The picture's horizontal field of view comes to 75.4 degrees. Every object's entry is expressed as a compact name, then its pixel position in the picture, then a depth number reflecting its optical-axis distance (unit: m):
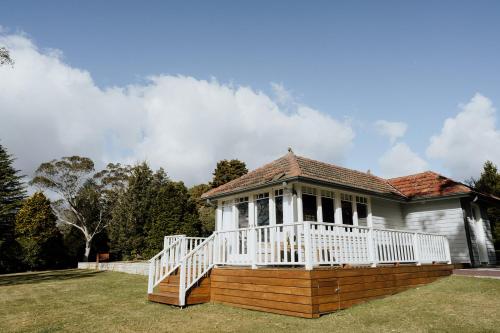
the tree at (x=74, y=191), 31.58
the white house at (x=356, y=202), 10.50
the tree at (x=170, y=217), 23.27
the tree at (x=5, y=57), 12.63
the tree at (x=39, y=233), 23.83
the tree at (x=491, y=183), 24.83
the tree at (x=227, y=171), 37.22
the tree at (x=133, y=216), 25.25
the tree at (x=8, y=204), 22.66
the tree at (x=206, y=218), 28.64
